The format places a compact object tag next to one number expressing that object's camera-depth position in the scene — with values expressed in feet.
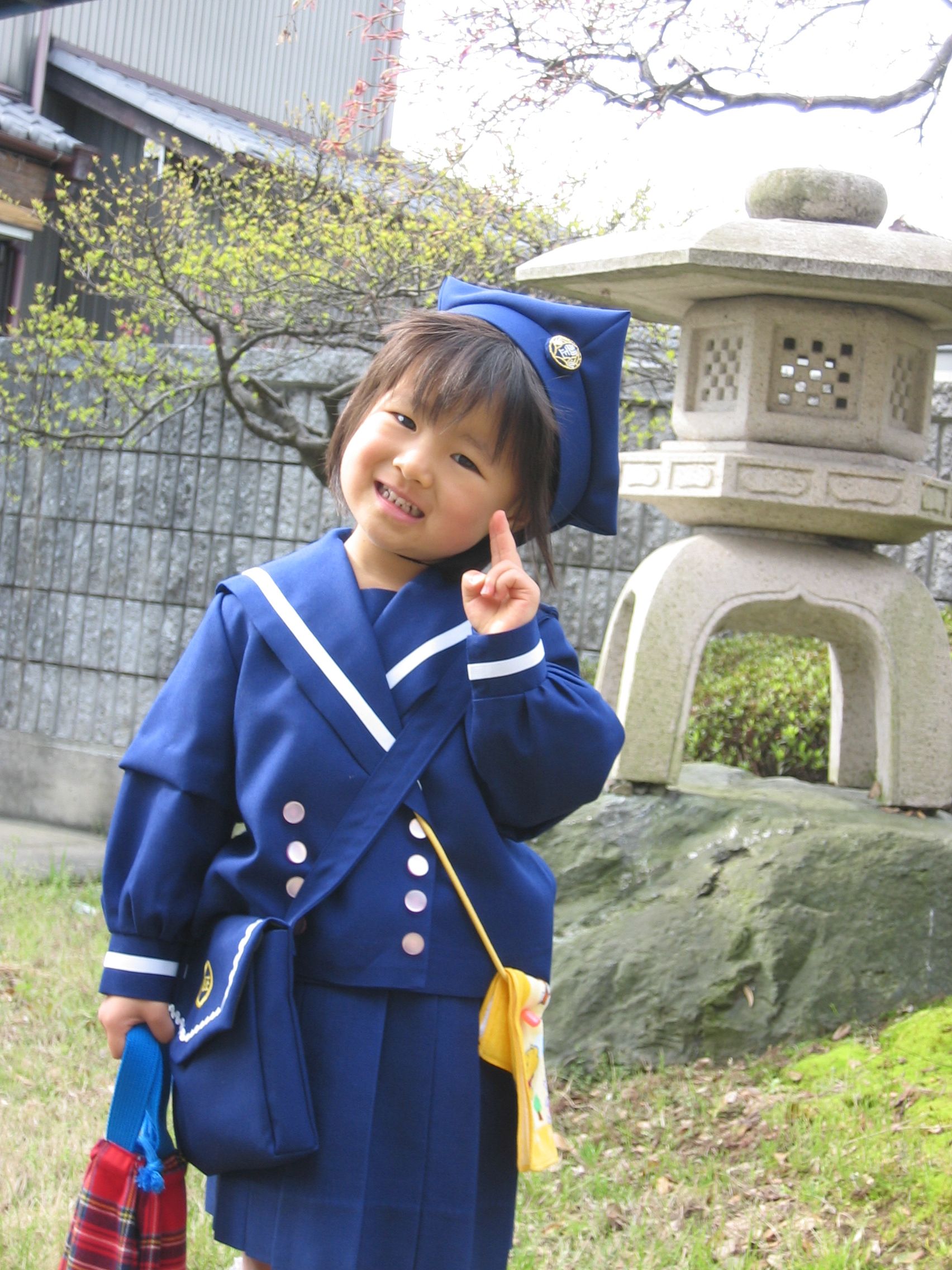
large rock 12.02
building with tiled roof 29.01
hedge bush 17.48
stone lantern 13.00
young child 5.26
